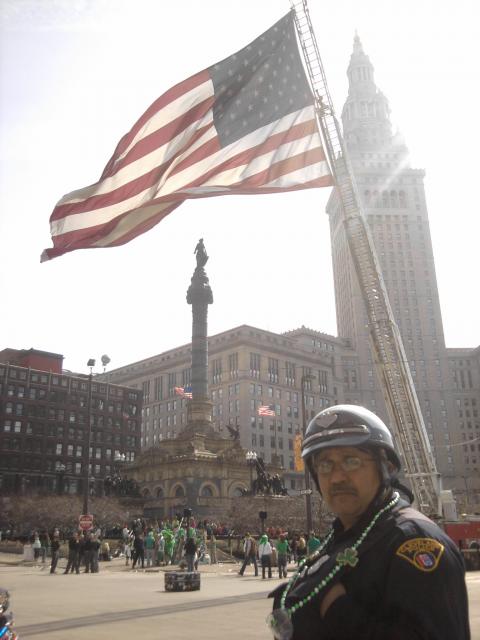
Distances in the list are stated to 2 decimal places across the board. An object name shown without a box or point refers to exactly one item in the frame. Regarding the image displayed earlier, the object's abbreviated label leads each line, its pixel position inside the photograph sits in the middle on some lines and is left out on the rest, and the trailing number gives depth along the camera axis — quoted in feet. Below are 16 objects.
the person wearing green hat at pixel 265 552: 77.19
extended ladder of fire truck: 65.92
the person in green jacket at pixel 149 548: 99.66
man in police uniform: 6.86
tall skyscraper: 412.77
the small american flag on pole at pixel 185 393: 201.46
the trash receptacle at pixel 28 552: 118.21
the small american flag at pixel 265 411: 192.05
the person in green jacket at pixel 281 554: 78.18
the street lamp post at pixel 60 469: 154.88
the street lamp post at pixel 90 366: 119.43
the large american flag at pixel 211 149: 38.70
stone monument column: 189.47
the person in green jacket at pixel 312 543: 74.83
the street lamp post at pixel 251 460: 157.28
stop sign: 92.32
